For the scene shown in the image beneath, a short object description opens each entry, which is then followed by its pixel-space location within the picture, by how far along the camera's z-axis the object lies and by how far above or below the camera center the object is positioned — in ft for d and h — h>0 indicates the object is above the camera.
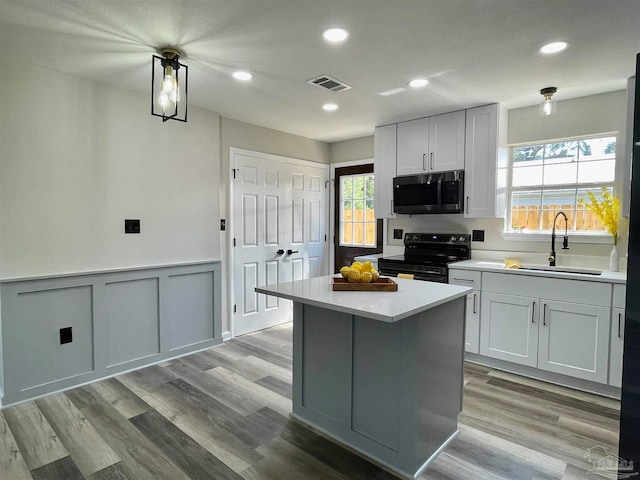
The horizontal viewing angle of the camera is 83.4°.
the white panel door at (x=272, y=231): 13.04 -0.27
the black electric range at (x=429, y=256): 11.12 -1.06
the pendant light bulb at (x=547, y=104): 9.48 +3.28
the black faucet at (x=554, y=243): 10.21 -0.48
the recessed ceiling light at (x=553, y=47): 7.08 +3.60
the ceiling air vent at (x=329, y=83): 8.82 +3.58
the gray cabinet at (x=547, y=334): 8.66 -2.81
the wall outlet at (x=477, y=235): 12.09 -0.33
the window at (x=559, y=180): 10.13 +1.39
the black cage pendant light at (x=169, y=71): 7.18 +3.11
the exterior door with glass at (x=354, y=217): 15.20 +0.33
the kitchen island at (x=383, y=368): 5.81 -2.57
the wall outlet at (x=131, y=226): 9.87 -0.10
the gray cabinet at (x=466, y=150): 10.82 +2.44
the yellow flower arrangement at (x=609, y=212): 9.40 +0.39
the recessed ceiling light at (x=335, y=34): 6.61 +3.57
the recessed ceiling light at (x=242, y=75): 8.63 +3.61
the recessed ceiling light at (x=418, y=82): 8.96 +3.63
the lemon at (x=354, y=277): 6.77 -0.99
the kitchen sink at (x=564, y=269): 9.64 -1.19
